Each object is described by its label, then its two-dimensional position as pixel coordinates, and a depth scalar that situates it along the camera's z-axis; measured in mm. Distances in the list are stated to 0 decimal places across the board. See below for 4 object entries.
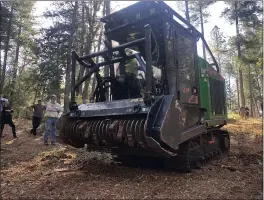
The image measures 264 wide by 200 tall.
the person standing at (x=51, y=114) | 6354
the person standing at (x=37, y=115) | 8111
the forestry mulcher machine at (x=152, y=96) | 3174
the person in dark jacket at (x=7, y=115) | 7210
